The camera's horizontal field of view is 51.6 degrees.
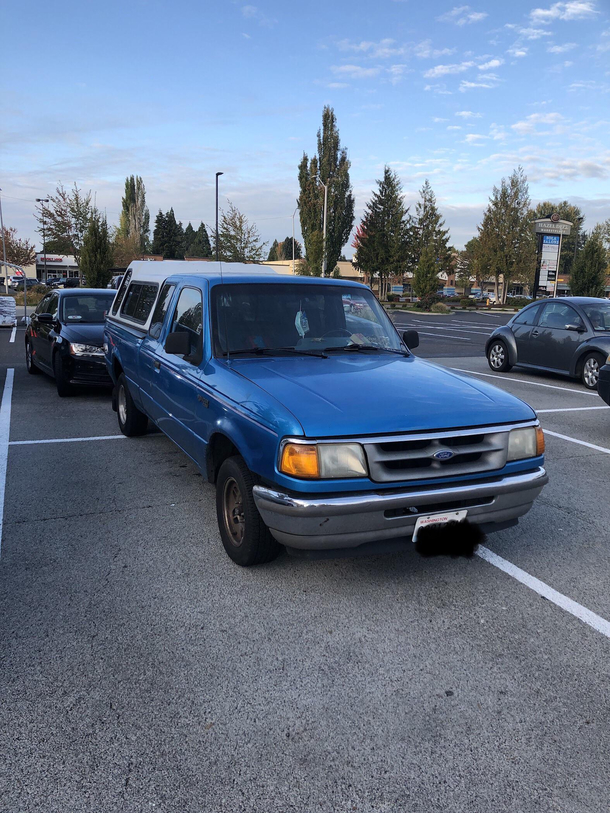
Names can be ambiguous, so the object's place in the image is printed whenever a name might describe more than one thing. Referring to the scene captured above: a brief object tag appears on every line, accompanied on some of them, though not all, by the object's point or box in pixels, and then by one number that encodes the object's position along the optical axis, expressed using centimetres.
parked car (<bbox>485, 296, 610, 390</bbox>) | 1107
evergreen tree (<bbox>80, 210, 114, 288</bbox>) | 3064
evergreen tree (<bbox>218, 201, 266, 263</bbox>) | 4178
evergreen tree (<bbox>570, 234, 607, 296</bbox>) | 4225
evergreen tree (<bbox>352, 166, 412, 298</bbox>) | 5778
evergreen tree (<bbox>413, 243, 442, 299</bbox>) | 4688
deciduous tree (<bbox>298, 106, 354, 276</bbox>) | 5941
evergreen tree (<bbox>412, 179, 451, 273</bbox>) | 5403
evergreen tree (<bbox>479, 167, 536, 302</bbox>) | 5142
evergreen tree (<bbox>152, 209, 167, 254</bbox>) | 10506
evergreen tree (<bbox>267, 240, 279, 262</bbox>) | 13680
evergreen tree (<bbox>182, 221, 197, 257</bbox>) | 12230
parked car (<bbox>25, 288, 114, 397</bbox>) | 898
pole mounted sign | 4238
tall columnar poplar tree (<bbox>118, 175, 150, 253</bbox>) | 8243
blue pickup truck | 319
